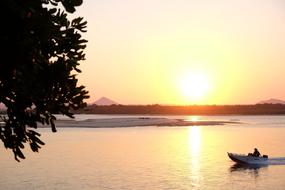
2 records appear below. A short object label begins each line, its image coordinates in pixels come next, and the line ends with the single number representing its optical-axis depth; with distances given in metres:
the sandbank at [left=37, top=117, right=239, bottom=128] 117.50
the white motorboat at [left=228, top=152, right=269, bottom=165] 44.78
